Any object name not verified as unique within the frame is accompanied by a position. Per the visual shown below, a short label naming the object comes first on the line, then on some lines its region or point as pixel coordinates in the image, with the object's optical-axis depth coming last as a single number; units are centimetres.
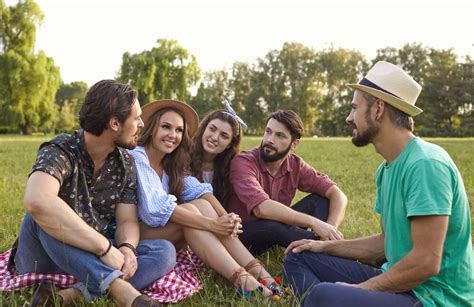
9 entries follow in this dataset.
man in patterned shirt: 307
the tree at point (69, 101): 5466
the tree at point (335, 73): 6406
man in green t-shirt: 242
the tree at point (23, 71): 4034
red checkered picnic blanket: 339
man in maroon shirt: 427
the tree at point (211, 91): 6094
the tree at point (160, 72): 5575
